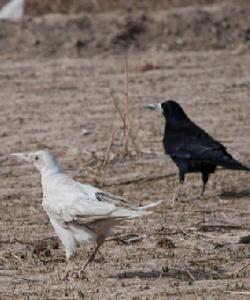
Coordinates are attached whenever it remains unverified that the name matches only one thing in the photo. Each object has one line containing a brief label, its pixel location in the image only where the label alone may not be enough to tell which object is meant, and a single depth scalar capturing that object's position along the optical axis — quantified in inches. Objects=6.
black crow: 893.2
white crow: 632.4
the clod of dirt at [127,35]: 1421.4
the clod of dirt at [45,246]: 732.0
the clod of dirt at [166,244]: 738.8
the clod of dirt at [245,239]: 747.4
